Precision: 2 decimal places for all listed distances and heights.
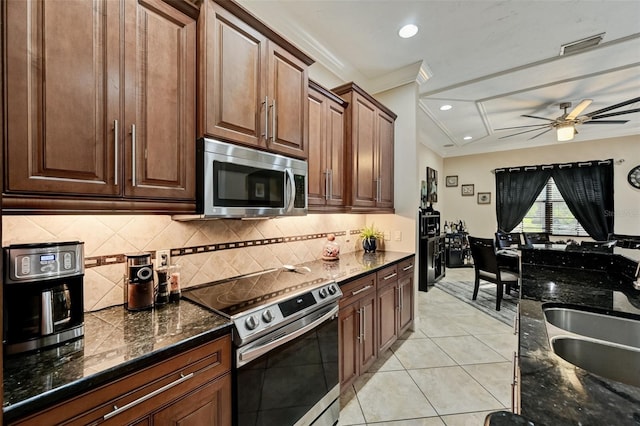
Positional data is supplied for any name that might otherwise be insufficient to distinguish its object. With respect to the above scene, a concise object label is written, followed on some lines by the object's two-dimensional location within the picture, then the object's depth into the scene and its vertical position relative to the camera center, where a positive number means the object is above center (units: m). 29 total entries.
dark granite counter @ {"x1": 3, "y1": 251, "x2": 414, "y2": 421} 0.75 -0.49
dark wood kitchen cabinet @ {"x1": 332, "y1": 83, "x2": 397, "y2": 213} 2.57 +0.66
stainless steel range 1.25 -0.71
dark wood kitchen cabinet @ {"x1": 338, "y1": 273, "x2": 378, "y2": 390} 1.96 -0.91
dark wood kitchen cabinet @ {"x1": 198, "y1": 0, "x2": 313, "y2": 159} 1.41 +0.79
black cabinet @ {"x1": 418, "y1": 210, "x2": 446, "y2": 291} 4.67 -0.69
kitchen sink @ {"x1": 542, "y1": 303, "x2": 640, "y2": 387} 1.00 -0.53
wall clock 5.09 +0.66
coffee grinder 1.29 -0.34
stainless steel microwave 1.38 +0.18
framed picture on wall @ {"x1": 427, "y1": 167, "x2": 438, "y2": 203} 6.15 +0.65
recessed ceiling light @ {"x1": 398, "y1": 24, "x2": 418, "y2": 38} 2.38 +1.65
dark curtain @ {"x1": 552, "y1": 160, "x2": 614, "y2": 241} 5.30 +0.37
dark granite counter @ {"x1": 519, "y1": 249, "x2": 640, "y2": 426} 0.65 -0.47
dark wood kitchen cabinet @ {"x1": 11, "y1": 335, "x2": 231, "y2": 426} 0.81 -0.64
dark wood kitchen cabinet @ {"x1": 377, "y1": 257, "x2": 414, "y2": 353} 2.44 -0.89
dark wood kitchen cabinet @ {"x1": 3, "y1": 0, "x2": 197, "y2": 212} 0.91 +0.44
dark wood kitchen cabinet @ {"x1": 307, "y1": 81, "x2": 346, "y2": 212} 2.23 +0.55
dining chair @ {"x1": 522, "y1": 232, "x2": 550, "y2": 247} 5.20 -0.52
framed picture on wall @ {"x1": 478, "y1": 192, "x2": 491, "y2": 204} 6.63 +0.36
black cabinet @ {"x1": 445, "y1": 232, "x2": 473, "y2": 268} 6.41 -0.93
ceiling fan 3.53 +1.27
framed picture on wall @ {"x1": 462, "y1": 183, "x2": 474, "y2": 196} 6.88 +0.60
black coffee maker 0.90 -0.29
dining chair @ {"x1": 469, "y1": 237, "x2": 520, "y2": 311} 3.83 -0.85
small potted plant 3.14 -0.31
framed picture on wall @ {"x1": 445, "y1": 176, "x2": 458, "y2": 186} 7.12 +0.85
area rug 3.73 -1.40
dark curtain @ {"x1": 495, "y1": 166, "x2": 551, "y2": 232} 6.02 +0.48
